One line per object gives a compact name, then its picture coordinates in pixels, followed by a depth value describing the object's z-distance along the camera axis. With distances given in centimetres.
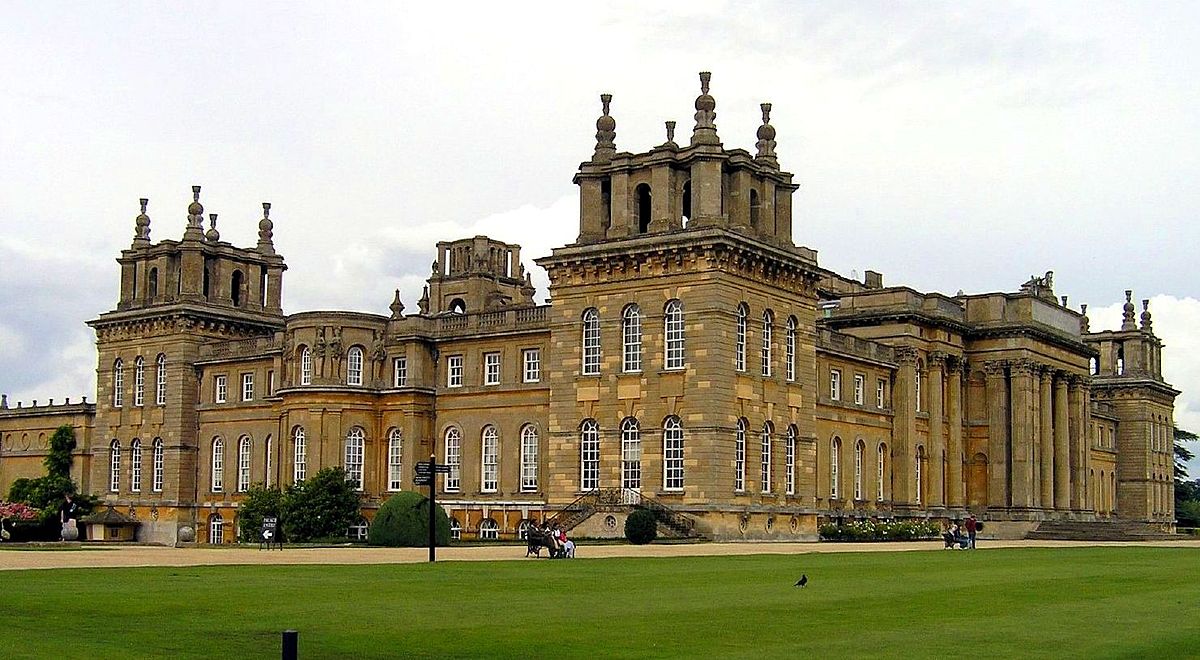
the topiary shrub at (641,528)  4897
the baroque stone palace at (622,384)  5331
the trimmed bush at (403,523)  4622
